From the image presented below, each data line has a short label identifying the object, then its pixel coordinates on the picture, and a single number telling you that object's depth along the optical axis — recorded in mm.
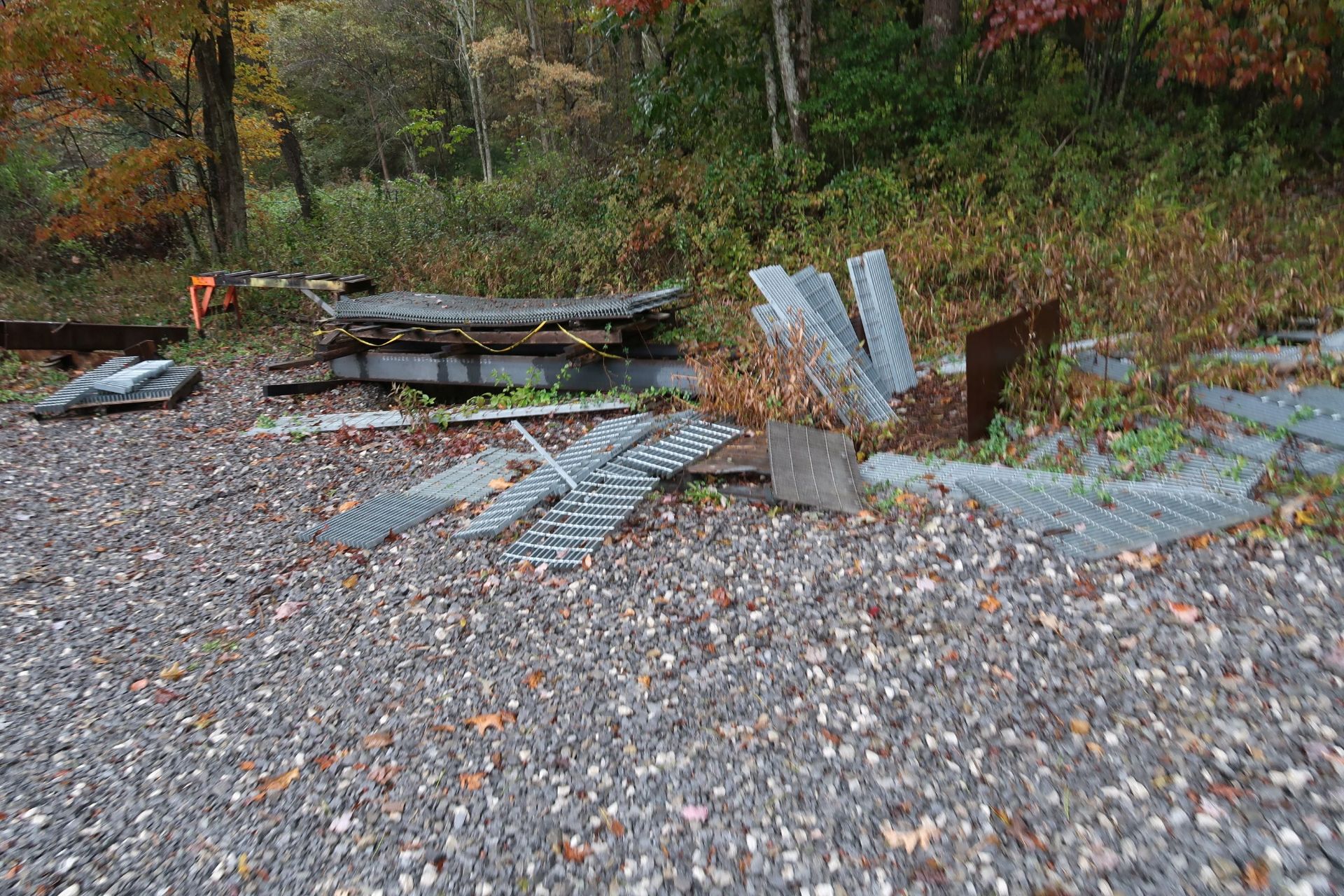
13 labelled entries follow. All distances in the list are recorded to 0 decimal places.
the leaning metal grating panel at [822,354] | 6121
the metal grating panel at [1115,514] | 3900
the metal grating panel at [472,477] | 5656
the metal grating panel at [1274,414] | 4535
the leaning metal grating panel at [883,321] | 6797
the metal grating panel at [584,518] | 4523
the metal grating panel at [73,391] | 8219
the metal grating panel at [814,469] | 4785
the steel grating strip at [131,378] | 8562
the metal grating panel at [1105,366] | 5695
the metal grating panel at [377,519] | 5078
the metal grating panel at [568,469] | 4965
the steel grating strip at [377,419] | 7012
